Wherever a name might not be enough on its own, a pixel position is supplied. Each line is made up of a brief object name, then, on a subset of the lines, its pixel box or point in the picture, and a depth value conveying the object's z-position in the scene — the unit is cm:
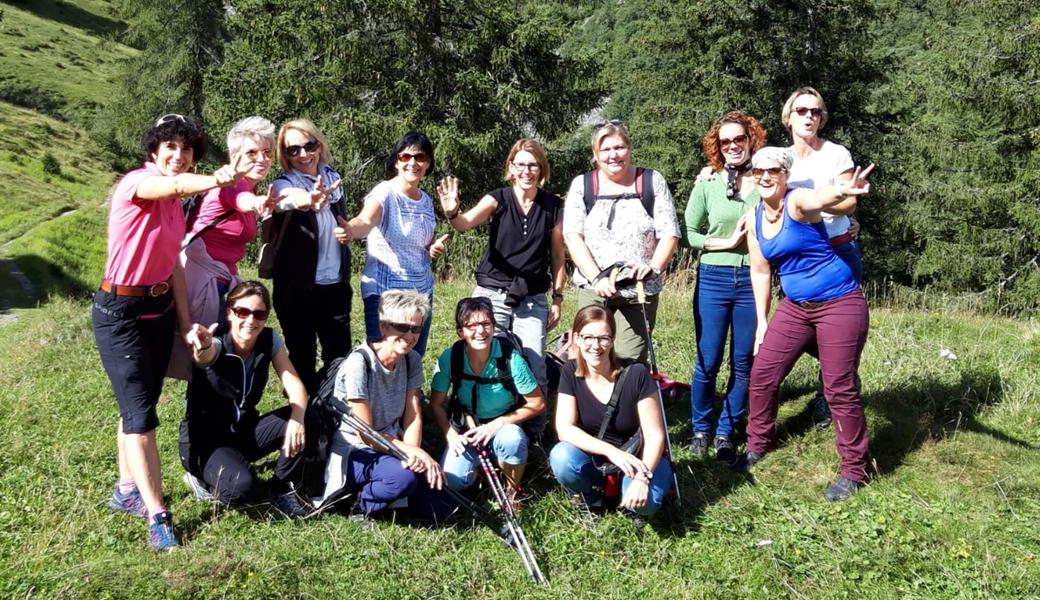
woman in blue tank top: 400
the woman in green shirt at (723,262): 459
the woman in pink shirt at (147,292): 339
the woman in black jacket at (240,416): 393
